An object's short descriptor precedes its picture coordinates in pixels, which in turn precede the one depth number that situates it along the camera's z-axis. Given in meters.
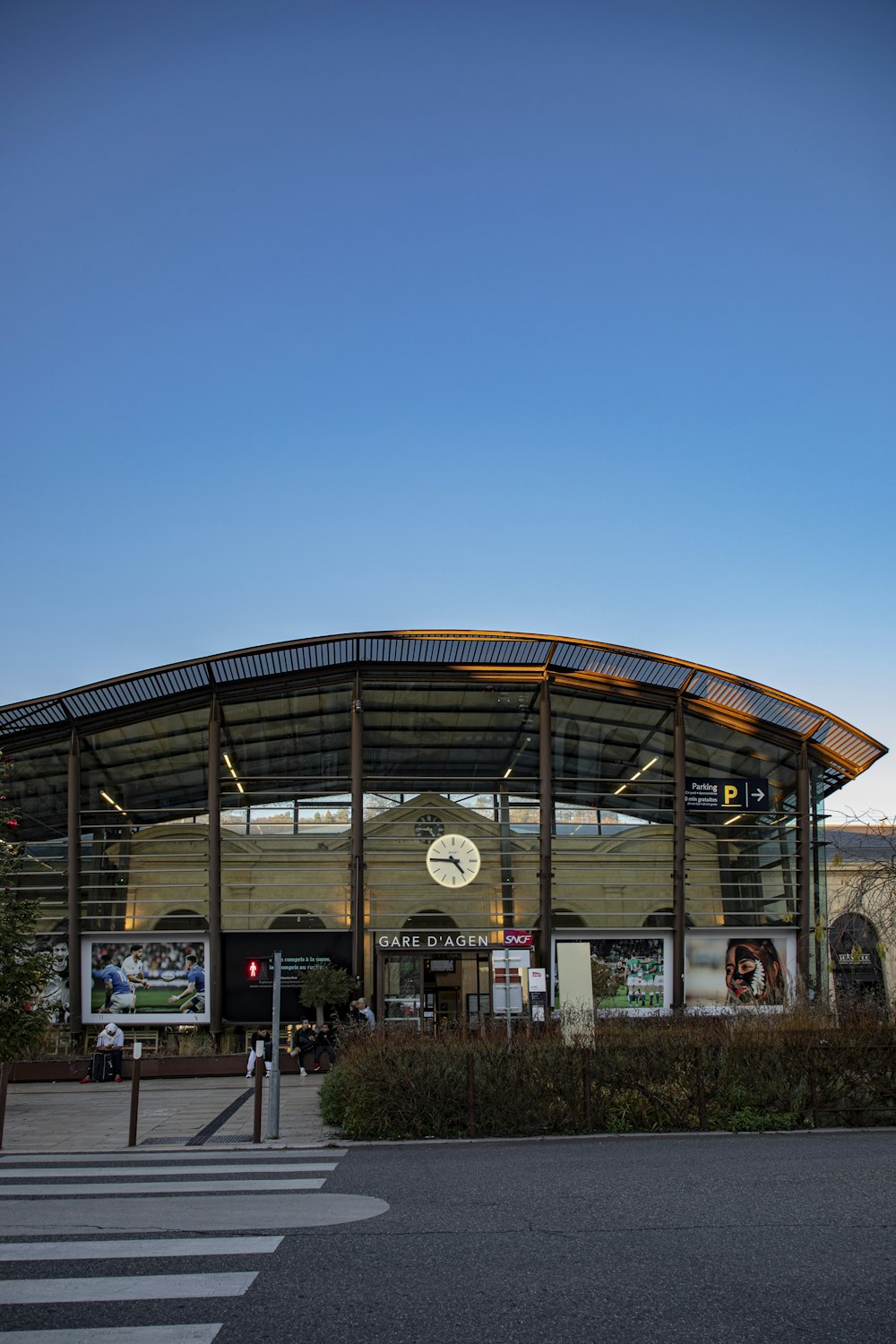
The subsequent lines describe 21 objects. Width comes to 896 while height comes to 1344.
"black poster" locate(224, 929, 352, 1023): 30.58
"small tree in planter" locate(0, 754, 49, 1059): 21.27
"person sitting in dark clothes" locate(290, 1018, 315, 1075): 27.98
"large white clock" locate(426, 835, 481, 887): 32.19
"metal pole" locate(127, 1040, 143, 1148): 16.25
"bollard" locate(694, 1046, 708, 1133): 15.89
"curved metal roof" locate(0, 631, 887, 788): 31.00
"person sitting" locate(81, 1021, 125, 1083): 27.83
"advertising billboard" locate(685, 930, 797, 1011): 32.47
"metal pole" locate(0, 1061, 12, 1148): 16.50
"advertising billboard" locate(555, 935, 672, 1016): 32.00
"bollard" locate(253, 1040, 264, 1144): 16.09
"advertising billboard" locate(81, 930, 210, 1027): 30.81
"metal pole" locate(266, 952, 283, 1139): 16.47
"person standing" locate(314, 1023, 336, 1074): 27.89
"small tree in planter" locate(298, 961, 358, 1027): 29.56
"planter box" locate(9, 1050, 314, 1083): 28.09
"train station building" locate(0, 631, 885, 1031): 31.27
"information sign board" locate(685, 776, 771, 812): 33.12
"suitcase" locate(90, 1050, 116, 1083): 27.67
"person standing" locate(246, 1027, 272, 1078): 27.97
